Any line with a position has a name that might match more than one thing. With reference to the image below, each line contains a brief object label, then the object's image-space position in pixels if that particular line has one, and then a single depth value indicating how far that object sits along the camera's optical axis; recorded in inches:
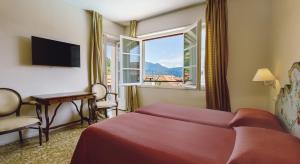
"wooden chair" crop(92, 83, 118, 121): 133.7
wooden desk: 102.2
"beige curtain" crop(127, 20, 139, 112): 173.5
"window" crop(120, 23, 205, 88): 127.2
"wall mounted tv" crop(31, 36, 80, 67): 108.4
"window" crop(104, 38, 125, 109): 182.4
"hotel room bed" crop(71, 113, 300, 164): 39.0
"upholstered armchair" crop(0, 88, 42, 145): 83.8
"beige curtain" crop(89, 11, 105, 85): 144.4
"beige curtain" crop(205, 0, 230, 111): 117.0
